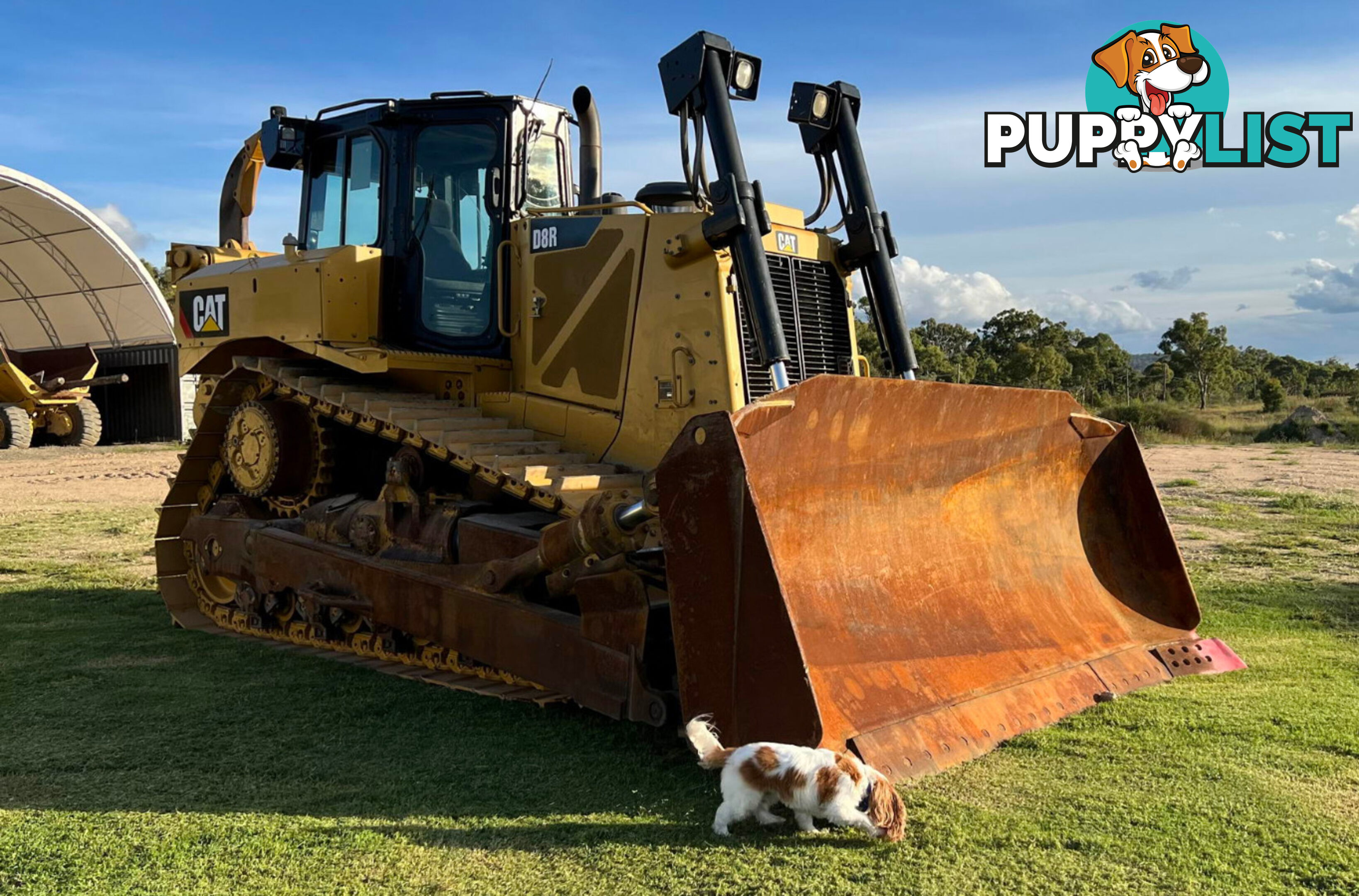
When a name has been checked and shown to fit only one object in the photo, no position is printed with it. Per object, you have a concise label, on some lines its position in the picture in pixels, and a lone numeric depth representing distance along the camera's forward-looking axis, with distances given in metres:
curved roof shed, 26.75
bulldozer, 4.47
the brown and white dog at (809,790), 3.82
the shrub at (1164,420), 29.53
